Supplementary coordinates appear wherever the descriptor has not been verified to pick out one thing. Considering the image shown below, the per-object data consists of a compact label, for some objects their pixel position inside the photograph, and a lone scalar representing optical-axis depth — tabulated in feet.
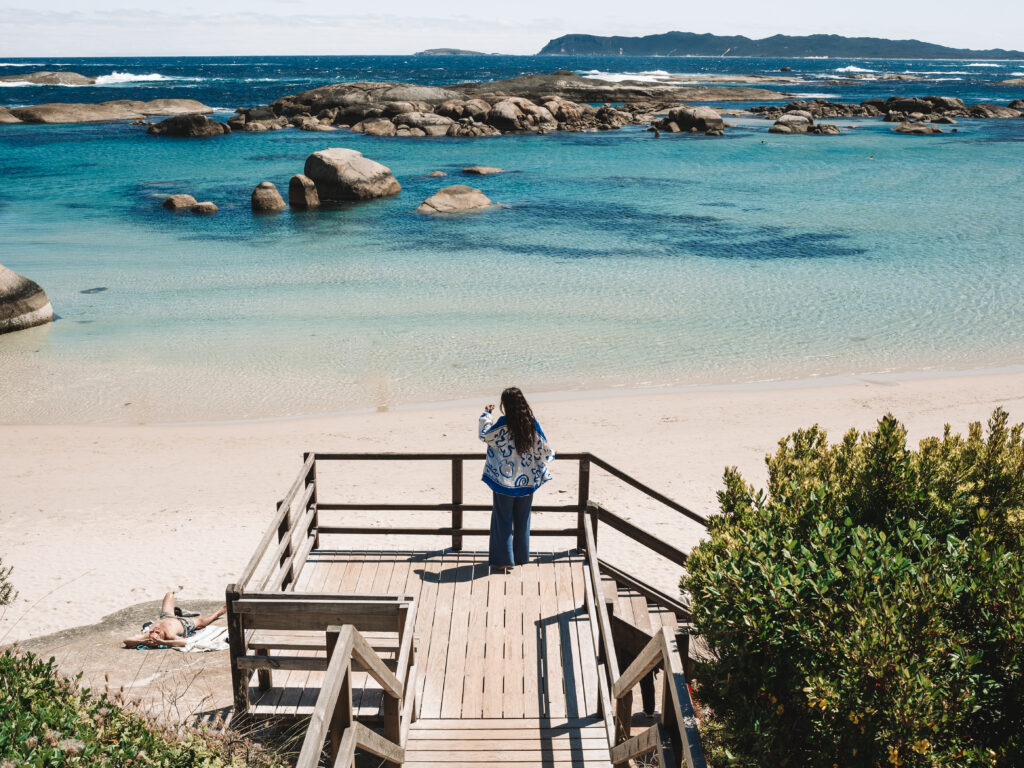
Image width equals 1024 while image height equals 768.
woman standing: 26.35
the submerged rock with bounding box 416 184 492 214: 125.70
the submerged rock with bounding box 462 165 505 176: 157.17
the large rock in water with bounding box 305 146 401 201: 135.64
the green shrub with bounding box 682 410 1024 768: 12.69
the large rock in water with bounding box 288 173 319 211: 130.11
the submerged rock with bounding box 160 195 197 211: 130.31
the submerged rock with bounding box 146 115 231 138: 222.89
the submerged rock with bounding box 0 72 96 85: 434.71
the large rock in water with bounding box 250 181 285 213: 128.88
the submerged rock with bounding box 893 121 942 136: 233.55
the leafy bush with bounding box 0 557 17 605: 27.94
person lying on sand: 30.17
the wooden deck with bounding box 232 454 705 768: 17.34
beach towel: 30.07
